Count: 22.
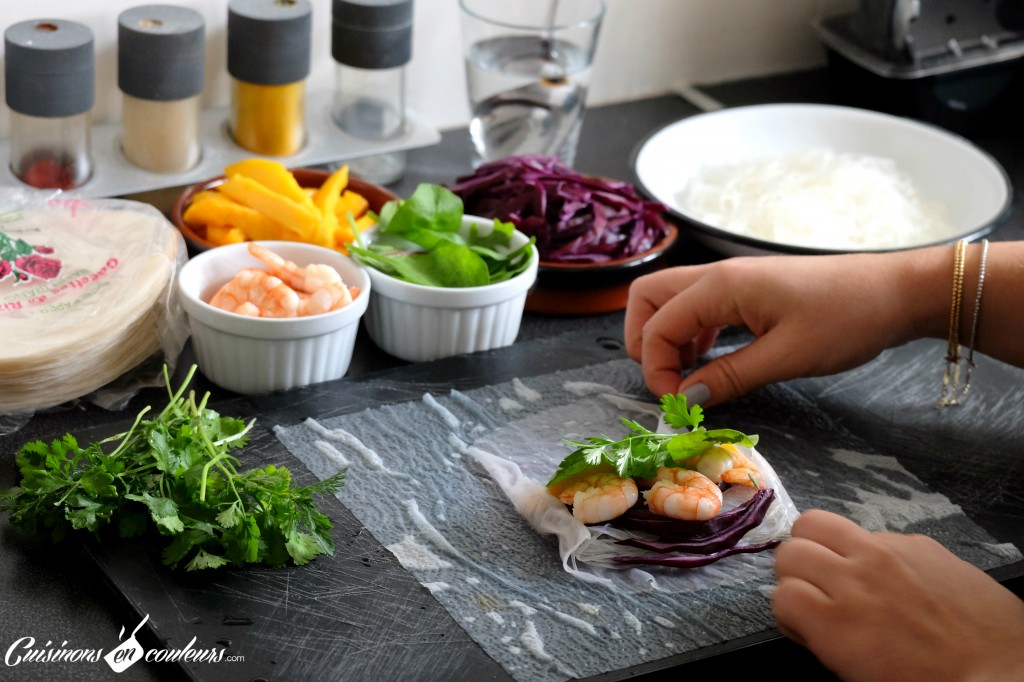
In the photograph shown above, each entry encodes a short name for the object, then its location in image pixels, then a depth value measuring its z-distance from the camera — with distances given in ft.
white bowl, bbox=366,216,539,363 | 4.07
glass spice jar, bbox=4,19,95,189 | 4.15
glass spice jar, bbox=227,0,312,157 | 4.36
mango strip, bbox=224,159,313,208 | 4.24
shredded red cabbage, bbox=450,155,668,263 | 4.31
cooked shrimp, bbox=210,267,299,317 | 3.94
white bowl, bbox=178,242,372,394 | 3.93
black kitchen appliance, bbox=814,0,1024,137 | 4.99
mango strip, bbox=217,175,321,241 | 4.18
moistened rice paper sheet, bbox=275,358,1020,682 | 3.59
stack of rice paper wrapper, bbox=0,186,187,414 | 3.87
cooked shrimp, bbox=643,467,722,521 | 3.68
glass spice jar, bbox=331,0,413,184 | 4.49
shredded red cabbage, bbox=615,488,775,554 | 3.70
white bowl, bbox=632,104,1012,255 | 4.60
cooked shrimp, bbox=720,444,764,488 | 3.78
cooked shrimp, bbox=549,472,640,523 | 3.70
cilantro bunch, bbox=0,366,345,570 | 3.60
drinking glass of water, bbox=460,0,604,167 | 4.65
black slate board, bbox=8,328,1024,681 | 3.52
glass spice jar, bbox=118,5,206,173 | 4.26
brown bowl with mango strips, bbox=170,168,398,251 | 4.22
